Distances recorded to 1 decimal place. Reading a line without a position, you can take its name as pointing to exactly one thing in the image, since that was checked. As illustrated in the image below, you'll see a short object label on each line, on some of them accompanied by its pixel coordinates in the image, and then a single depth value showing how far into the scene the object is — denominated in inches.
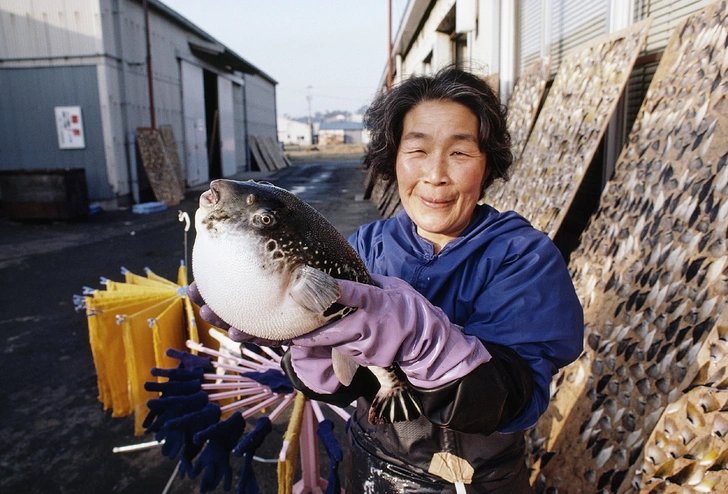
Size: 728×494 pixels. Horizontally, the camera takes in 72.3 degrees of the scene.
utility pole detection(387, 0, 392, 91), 516.1
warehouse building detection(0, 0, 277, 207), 444.1
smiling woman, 42.8
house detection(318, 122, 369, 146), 2135.8
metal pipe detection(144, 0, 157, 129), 487.2
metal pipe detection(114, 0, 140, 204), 464.1
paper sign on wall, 456.9
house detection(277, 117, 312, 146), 2576.3
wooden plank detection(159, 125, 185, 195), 528.7
